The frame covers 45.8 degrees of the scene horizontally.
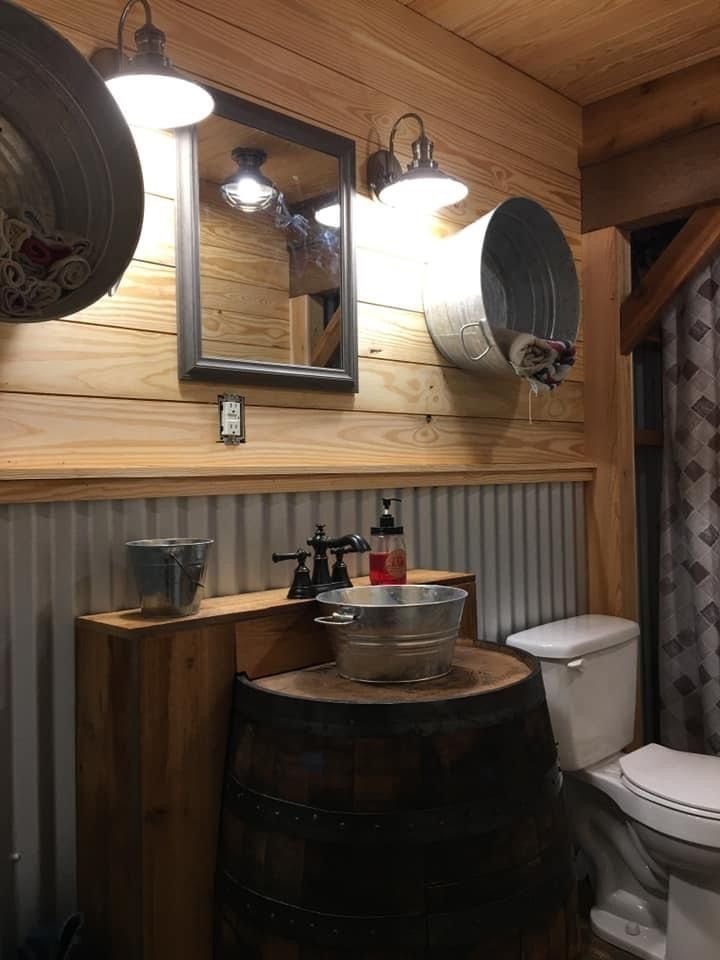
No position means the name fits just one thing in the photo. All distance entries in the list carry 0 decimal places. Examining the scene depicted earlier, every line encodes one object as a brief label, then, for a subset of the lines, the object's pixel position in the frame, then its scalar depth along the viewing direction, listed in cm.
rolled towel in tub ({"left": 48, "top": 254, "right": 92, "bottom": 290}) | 141
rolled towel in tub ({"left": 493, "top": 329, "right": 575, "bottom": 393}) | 220
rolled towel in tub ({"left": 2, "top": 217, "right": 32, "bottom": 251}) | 134
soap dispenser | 180
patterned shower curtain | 284
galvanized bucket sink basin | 141
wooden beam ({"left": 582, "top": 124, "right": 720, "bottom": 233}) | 247
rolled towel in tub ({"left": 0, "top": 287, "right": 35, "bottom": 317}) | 135
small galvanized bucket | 144
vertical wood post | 271
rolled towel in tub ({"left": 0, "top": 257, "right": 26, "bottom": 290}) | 133
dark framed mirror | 172
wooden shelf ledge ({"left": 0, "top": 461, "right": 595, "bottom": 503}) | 144
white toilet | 192
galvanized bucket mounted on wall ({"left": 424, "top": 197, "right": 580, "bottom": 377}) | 215
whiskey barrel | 121
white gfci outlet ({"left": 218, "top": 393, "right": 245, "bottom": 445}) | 178
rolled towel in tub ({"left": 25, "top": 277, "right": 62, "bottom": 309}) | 138
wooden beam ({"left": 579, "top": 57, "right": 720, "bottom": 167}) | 246
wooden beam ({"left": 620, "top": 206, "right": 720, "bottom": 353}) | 254
